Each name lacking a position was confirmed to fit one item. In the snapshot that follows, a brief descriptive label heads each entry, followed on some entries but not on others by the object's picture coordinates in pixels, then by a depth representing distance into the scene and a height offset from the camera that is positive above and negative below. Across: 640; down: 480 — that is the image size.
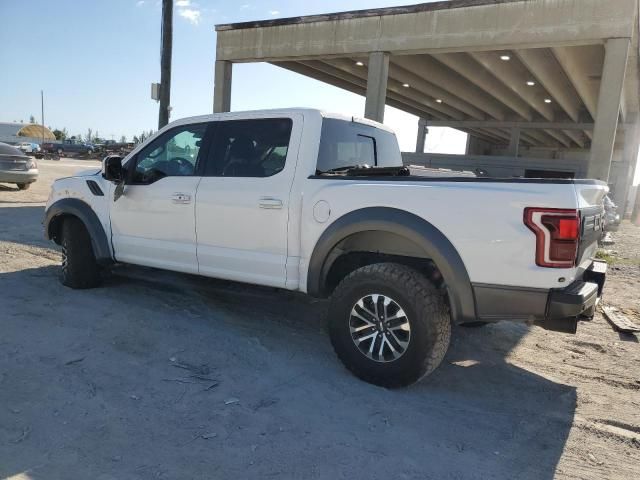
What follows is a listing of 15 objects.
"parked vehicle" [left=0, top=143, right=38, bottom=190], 13.30 -0.46
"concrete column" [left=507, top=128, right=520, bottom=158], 26.25 +2.48
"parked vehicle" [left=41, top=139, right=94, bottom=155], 44.65 +0.58
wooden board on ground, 5.12 -1.34
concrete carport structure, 9.45 +3.39
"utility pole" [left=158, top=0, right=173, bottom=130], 11.88 +2.50
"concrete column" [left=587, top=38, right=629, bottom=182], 9.19 +1.70
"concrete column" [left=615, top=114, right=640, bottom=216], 21.50 +2.11
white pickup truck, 3.02 -0.41
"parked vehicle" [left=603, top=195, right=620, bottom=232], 7.81 -0.19
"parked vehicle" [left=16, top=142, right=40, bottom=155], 40.15 +0.28
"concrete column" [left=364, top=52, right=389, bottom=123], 11.62 +2.20
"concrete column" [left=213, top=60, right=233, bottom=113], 13.99 +2.27
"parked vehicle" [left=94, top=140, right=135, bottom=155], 40.13 +0.79
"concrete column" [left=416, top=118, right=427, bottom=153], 27.65 +2.84
